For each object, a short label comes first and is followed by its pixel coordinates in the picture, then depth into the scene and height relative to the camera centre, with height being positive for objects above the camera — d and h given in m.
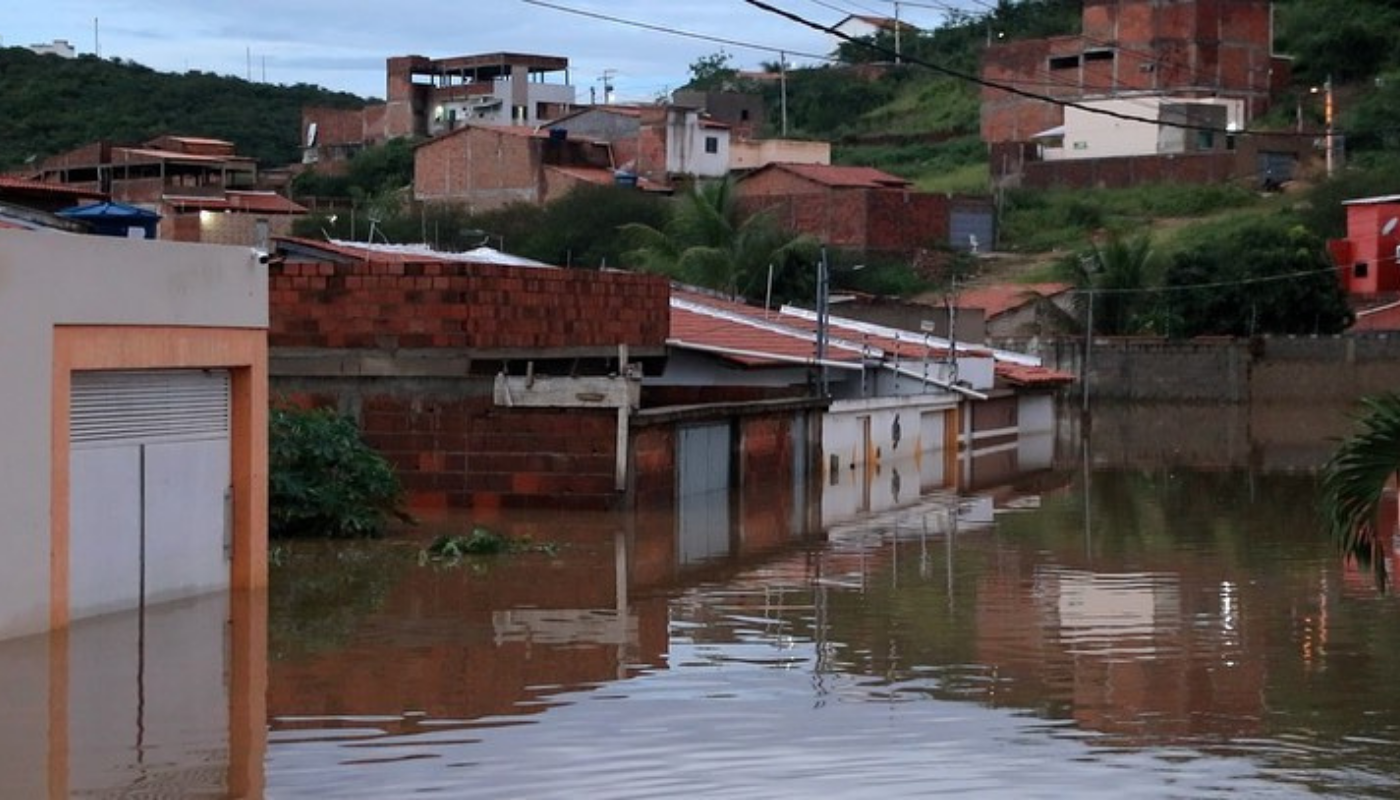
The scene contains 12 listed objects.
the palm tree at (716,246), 59.91 +3.53
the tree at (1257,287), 66.25 +2.63
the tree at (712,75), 127.44 +17.37
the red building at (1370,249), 67.94 +3.96
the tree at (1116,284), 67.62 +2.75
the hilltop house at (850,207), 73.56 +5.53
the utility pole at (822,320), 40.28 +0.96
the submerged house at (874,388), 38.69 -0.31
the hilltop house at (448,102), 96.81 +12.27
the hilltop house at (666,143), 83.61 +8.73
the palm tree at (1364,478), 12.91 -0.60
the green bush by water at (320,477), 24.95 -1.23
